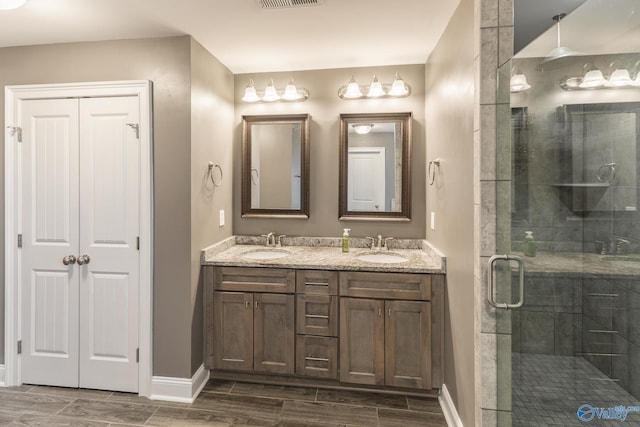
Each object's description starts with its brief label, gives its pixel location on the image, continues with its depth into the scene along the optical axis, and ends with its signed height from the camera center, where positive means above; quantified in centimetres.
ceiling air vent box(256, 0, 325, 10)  192 +119
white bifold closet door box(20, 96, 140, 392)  238 -23
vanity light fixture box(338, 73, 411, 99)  281 +101
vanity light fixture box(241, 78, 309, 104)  295 +102
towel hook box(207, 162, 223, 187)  264 +31
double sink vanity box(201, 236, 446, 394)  234 -78
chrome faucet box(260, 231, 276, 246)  304 -25
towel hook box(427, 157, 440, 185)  253 +33
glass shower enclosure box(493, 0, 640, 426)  124 -5
